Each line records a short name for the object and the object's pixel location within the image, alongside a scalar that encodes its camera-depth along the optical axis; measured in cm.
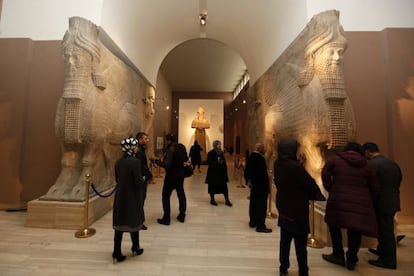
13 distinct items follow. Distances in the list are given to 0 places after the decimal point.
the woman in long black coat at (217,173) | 471
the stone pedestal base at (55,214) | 343
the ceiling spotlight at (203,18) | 634
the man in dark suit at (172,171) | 362
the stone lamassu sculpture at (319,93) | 318
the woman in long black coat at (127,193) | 234
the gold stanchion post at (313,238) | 295
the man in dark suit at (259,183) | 344
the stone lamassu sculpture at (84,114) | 358
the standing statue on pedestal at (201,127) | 1225
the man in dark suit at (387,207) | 248
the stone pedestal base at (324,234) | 297
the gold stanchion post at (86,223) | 321
